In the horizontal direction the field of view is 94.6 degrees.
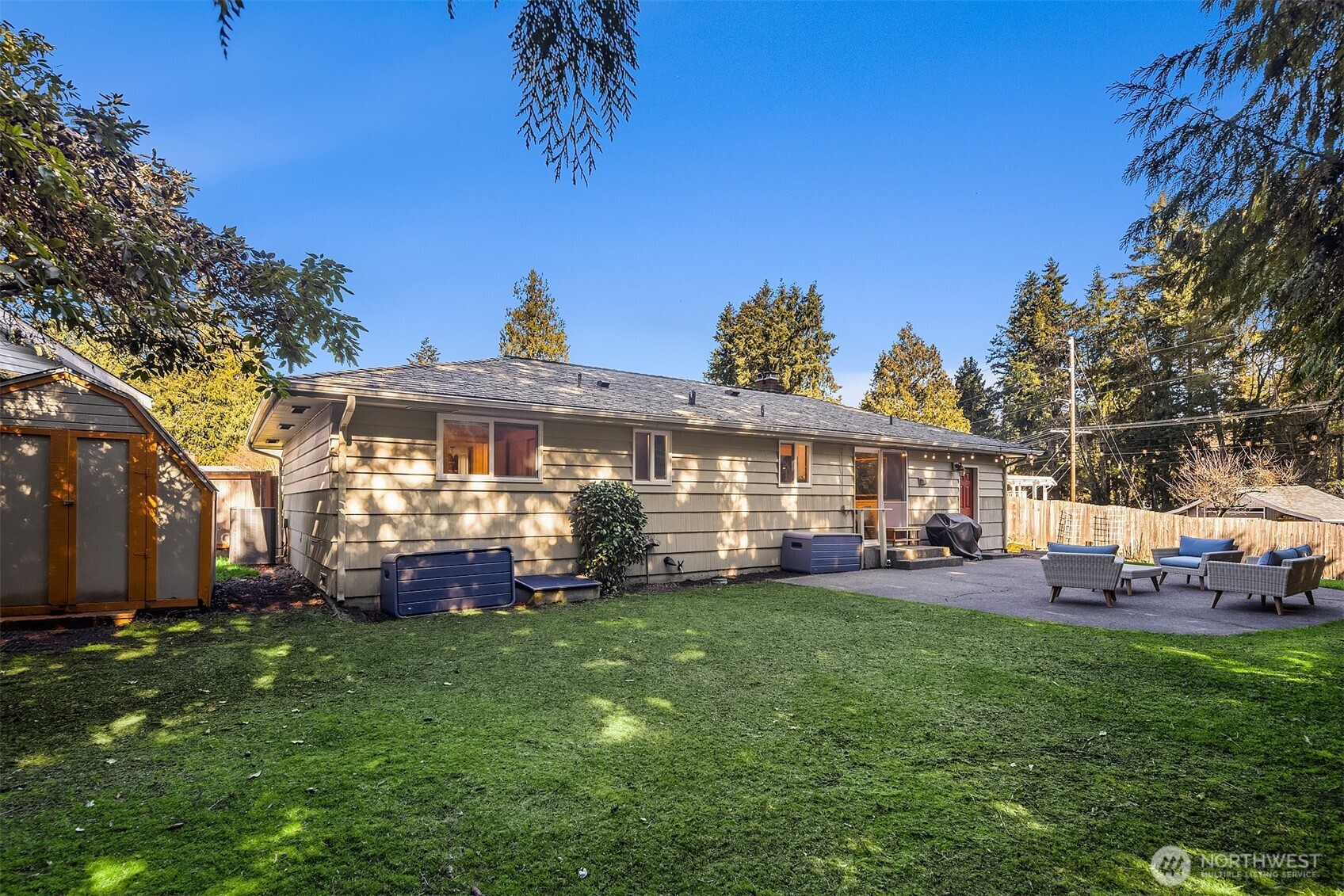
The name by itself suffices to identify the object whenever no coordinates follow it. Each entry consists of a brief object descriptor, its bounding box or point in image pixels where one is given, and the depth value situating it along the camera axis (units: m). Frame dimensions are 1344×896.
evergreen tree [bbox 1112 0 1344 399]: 3.84
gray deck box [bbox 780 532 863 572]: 11.94
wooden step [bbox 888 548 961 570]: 13.11
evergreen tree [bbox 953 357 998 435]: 45.38
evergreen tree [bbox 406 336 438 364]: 56.79
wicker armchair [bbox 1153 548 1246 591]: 9.84
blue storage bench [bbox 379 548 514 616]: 7.68
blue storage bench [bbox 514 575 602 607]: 8.48
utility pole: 22.48
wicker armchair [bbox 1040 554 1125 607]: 8.63
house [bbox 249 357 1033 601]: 8.05
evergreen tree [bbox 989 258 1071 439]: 33.25
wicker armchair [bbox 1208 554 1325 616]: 8.19
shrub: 9.30
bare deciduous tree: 21.20
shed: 6.45
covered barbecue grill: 14.51
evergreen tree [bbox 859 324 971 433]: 37.66
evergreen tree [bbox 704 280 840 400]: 35.53
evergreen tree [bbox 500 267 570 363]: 31.67
